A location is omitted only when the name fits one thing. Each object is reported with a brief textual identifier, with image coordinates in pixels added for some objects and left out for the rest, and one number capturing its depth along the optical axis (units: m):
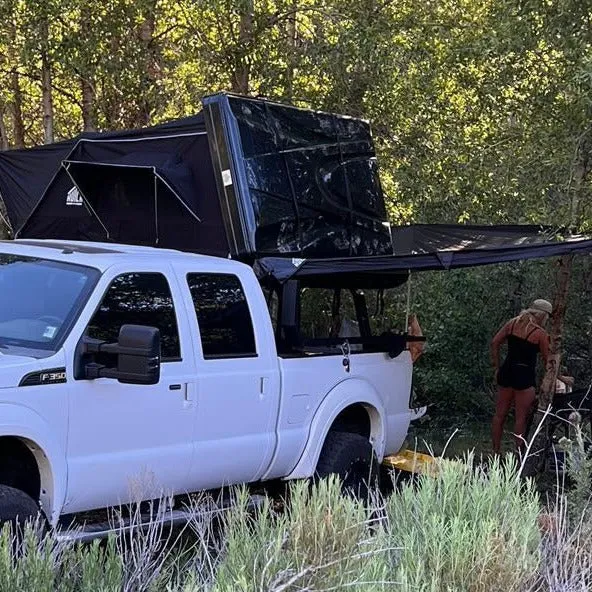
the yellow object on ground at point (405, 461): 7.22
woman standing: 8.80
